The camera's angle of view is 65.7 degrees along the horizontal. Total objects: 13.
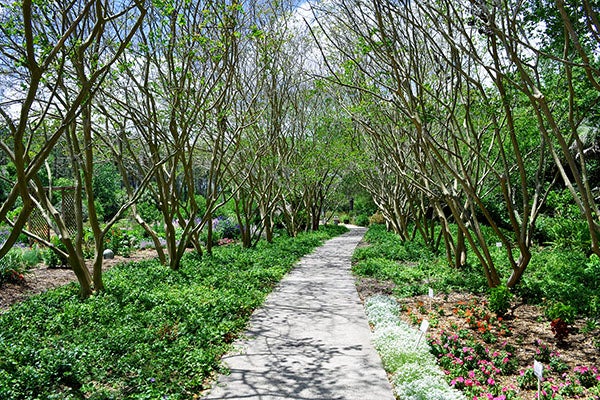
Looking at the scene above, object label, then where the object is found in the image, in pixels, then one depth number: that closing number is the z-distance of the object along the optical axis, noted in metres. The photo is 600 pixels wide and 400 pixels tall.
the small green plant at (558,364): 4.33
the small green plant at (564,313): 5.21
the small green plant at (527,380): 4.13
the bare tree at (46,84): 3.89
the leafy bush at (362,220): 39.69
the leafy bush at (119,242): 14.62
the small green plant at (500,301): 6.02
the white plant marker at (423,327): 4.60
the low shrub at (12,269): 8.94
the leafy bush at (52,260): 11.74
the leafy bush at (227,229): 20.18
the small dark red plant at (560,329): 5.02
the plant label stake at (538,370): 3.43
